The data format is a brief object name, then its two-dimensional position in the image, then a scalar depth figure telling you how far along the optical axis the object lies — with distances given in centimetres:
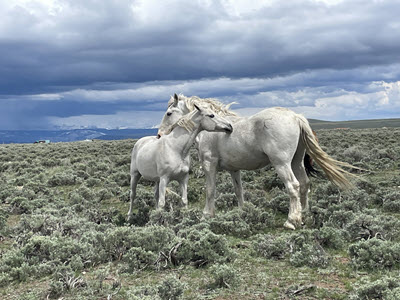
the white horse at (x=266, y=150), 748
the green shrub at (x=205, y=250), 546
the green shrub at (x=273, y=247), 578
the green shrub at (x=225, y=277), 453
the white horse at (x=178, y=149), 829
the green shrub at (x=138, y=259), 531
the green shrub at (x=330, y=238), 602
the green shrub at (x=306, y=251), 522
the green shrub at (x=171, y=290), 414
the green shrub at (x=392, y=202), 873
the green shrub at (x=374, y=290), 389
